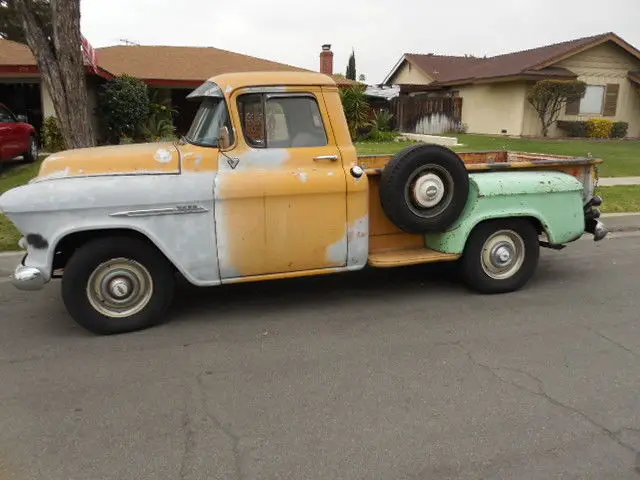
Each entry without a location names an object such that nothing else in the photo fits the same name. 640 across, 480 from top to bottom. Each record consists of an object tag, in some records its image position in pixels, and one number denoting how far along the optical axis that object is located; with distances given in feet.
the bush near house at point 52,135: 53.98
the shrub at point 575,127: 82.48
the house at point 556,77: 82.89
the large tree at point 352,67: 165.89
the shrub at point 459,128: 92.76
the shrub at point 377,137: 76.54
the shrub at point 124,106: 58.44
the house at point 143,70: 55.83
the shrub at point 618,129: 84.33
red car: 42.55
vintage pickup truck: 15.16
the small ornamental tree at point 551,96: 75.56
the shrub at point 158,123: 60.23
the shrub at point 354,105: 75.15
